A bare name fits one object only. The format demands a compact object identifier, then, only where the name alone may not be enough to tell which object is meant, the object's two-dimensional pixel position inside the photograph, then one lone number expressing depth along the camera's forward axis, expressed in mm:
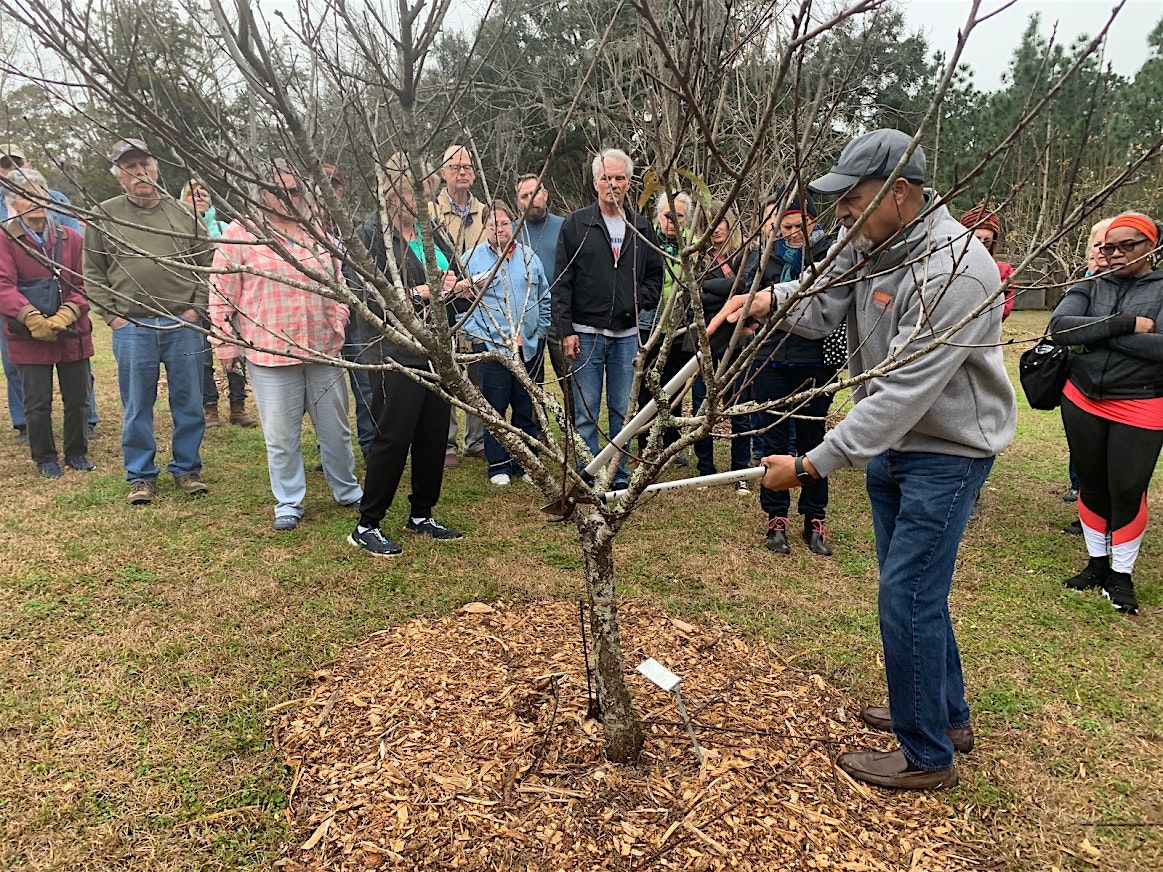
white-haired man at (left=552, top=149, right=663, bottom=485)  5449
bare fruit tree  1620
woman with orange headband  4188
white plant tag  2656
